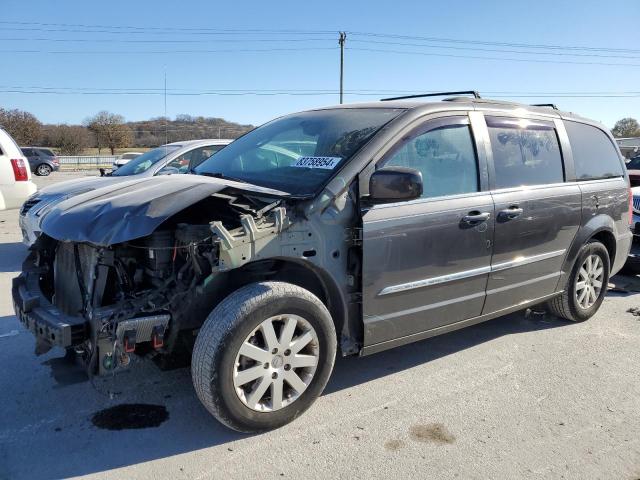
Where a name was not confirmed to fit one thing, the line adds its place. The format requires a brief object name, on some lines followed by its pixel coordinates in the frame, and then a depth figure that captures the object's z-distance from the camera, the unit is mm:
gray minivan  2869
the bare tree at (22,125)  56031
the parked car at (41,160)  32112
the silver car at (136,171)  6262
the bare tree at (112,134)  59391
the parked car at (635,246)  6637
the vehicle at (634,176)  9734
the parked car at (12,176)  8320
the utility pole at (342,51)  34381
